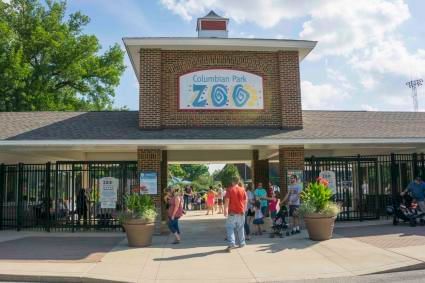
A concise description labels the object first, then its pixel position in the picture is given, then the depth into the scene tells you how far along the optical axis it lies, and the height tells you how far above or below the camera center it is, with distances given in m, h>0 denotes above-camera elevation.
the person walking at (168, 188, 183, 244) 13.07 -1.12
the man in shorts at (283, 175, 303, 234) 14.06 -0.85
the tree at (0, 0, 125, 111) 32.97 +8.41
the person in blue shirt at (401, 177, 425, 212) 15.37 -0.73
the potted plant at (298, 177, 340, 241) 12.70 -1.11
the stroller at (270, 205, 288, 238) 13.95 -1.48
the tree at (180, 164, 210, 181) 106.06 +0.45
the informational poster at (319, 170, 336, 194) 16.81 -0.25
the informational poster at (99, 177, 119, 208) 16.06 -0.60
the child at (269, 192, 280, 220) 14.45 -1.02
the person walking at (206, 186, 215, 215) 25.22 -1.45
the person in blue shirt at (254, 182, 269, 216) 15.20 -0.80
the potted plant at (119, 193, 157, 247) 12.47 -1.21
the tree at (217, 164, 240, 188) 68.19 +0.04
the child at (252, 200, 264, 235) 14.21 -1.28
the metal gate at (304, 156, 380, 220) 16.80 -0.38
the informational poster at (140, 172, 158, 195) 15.16 -0.27
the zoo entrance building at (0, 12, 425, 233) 14.84 +1.52
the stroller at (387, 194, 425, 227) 15.05 -1.34
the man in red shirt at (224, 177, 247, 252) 11.74 -0.95
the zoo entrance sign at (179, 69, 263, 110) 16.17 +2.81
